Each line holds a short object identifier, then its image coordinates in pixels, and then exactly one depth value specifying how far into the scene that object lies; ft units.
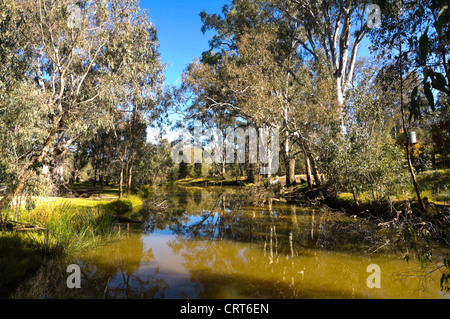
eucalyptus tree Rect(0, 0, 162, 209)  30.27
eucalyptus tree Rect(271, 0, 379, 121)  48.37
